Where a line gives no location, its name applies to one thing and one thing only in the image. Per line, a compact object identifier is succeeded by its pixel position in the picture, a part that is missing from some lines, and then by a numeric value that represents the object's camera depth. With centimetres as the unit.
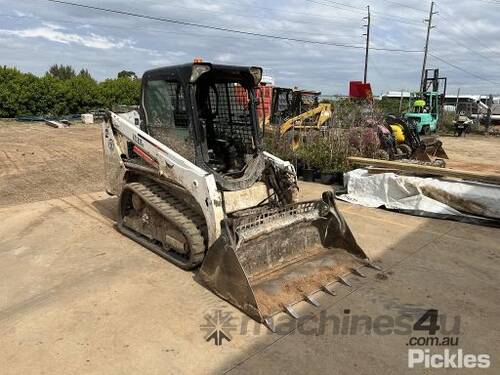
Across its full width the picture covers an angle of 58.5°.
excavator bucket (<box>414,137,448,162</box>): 1115
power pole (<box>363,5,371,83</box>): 3562
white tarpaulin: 661
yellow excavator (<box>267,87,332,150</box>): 1077
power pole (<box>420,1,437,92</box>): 3510
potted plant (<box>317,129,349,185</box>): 902
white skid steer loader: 418
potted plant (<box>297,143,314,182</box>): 934
